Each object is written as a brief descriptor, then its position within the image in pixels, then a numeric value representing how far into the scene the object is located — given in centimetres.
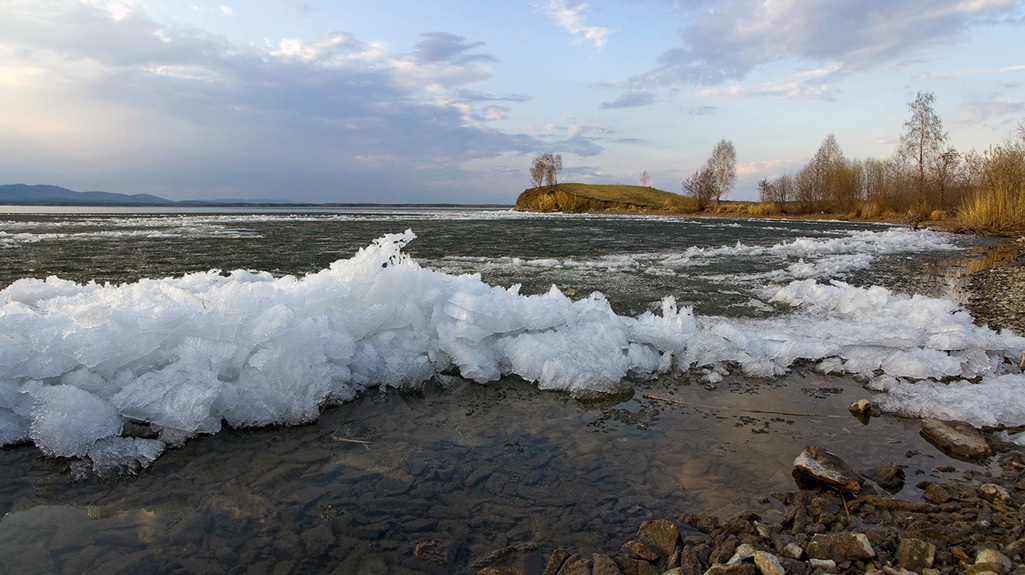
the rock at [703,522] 224
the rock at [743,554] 197
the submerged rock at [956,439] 291
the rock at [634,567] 197
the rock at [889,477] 257
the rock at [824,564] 193
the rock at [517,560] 200
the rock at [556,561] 198
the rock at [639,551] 204
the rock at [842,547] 200
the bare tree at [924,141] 3800
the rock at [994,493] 239
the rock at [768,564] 188
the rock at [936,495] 242
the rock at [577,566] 196
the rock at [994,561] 187
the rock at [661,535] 211
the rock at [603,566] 195
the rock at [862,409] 349
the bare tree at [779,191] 5740
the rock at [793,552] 198
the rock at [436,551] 205
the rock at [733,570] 188
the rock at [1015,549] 195
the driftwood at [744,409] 355
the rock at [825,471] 251
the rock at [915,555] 195
